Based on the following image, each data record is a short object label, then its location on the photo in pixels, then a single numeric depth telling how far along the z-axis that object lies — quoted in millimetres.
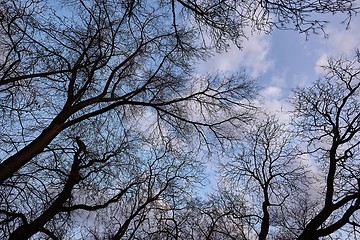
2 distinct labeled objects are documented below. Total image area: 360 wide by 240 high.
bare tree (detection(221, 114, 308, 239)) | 11578
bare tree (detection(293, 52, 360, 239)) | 8734
